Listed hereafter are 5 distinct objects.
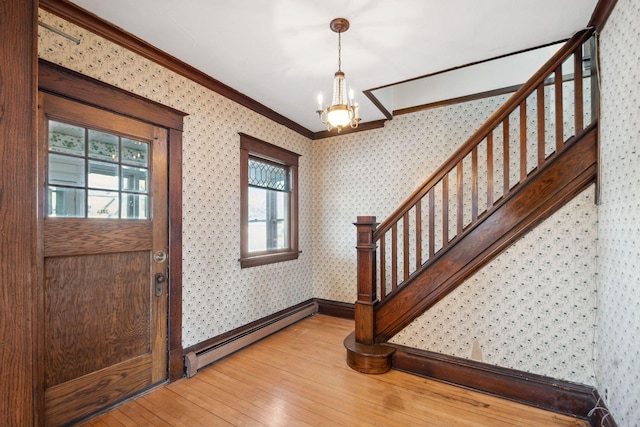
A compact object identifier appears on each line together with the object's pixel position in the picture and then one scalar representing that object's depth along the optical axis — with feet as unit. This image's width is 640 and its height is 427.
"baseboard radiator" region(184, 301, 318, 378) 8.53
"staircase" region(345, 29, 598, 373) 6.88
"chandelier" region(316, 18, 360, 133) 6.85
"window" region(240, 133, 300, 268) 10.95
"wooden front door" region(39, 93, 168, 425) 6.22
